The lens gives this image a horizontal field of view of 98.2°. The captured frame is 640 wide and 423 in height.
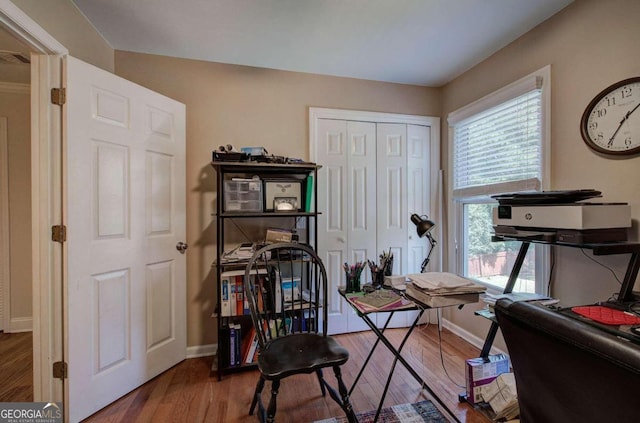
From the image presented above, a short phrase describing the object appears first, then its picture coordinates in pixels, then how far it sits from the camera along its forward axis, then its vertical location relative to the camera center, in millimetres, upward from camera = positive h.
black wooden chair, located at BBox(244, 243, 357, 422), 1319 -738
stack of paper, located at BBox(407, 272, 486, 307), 1327 -399
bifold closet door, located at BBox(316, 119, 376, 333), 2625 +82
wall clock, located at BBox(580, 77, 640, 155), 1425 +497
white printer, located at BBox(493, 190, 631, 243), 1302 -34
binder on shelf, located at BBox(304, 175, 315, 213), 2230 +124
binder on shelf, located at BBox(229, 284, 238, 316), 2035 -637
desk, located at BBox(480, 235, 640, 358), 1286 -208
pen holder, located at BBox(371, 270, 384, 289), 1706 -419
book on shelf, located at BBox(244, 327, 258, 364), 2096 -1062
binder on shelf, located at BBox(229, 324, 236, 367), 2051 -997
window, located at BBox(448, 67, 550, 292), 1938 +354
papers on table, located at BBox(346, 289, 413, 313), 1366 -475
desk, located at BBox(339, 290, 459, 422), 1344 -484
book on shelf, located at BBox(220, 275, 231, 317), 2016 -642
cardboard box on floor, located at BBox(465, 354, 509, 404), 1704 -1019
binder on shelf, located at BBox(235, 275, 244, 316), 2045 -634
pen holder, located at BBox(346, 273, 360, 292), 1651 -436
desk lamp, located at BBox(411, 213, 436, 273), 1693 -96
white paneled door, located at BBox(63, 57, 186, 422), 1588 -162
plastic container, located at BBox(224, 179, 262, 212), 2088 +111
